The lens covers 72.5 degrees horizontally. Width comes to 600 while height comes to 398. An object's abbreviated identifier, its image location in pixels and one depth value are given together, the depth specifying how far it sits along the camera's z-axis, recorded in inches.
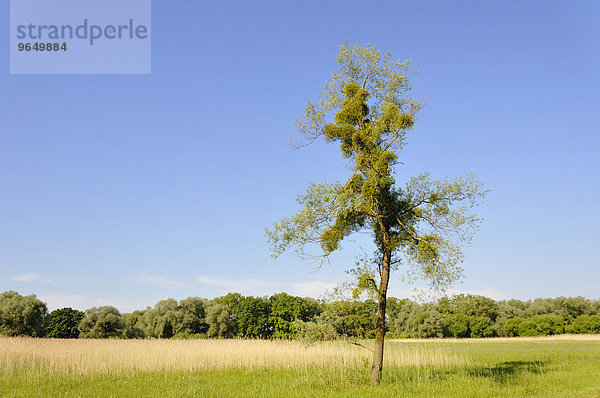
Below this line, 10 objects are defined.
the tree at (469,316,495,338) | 2881.4
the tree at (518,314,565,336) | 2733.8
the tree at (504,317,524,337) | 2842.0
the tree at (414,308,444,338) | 2768.2
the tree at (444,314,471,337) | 2878.9
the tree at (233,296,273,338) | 2694.4
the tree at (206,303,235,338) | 2384.4
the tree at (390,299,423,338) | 2849.4
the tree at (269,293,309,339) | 2738.7
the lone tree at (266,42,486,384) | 581.3
